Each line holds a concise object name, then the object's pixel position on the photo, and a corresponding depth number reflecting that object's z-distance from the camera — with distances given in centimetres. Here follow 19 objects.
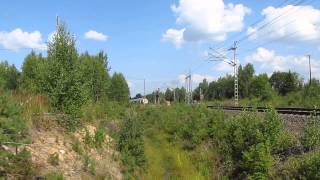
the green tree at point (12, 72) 5450
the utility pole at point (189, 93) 5772
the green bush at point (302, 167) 1051
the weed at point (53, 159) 1306
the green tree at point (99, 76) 4422
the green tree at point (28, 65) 4518
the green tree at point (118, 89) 6238
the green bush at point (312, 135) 1230
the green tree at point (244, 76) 8645
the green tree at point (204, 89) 11463
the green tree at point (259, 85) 6222
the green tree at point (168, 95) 12413
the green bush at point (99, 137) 1687
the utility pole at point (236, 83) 4218
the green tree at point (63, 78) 1695
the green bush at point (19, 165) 1093
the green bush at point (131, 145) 1742
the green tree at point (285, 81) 7128
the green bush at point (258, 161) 1266
